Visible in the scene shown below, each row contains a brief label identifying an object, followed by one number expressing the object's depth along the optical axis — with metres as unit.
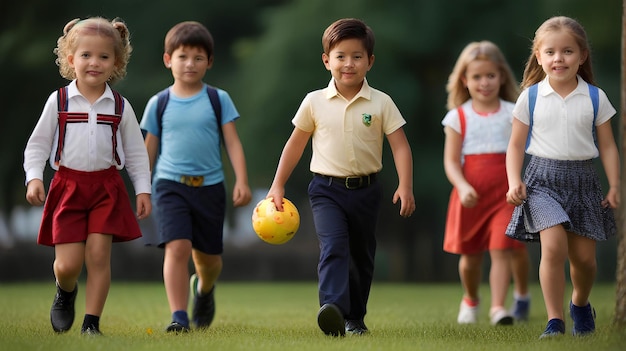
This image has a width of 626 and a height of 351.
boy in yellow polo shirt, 14.17
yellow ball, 13.99
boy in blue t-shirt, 15.78
